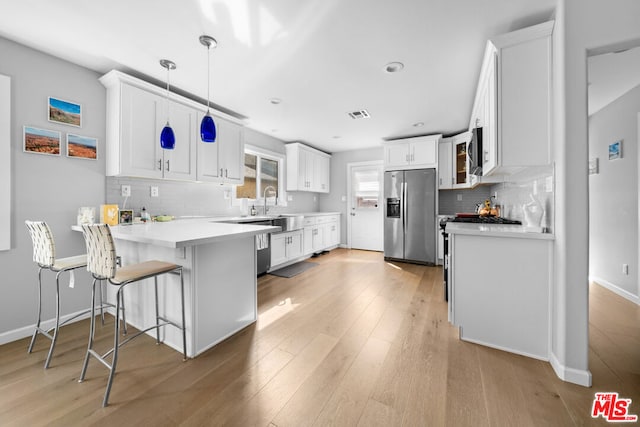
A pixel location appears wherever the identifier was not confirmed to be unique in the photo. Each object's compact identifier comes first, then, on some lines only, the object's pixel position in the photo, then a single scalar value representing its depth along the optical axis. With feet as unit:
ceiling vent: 12.14
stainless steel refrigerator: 15.15
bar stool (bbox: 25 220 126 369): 5.62
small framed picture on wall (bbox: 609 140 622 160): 9.64
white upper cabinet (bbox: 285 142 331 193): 17.08
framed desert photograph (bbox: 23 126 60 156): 7.07
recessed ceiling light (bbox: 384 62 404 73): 8.01
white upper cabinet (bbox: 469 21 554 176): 5.78
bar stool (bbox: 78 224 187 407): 4.83
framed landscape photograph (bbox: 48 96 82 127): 7.50
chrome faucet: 14.91
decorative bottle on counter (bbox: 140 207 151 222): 9.25
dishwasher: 12.46
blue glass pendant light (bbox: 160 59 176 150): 7.55
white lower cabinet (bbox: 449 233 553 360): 5.80
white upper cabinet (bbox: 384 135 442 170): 15.35
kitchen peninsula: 5.98
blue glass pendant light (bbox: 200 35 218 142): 7.39
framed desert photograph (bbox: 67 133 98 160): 7.82
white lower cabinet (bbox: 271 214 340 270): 13.79
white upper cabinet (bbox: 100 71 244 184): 8.23
